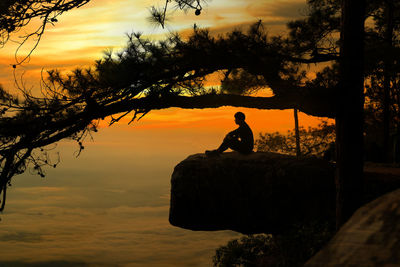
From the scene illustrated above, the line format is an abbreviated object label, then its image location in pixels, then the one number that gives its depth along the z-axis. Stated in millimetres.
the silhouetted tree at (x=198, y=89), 7812
